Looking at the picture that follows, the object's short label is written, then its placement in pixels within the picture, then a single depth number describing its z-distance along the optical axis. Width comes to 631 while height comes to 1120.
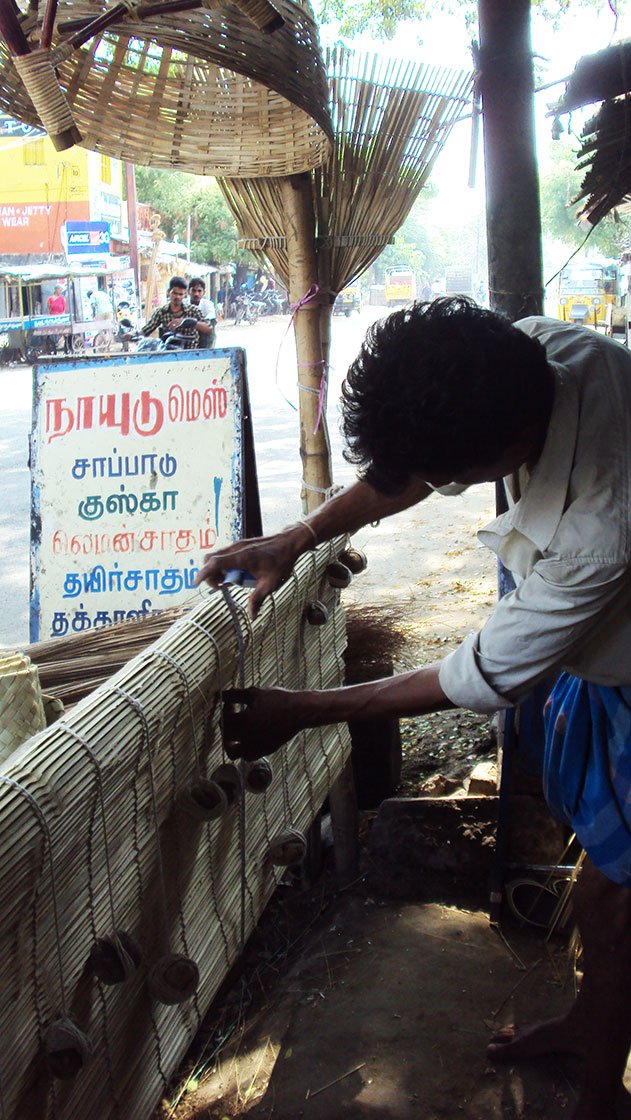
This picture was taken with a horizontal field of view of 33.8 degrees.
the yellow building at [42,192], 26.75
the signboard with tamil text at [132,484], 3.60
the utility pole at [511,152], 3.00
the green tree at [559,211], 34.53
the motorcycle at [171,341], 8.03
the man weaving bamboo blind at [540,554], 1.50
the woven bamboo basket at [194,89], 2.89
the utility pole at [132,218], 29.53
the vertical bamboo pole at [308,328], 3.94
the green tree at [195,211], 38.38
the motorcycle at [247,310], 34.50
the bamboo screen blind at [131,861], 1.28
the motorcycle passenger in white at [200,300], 10.18
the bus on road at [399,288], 45.91
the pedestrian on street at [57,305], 24.36
